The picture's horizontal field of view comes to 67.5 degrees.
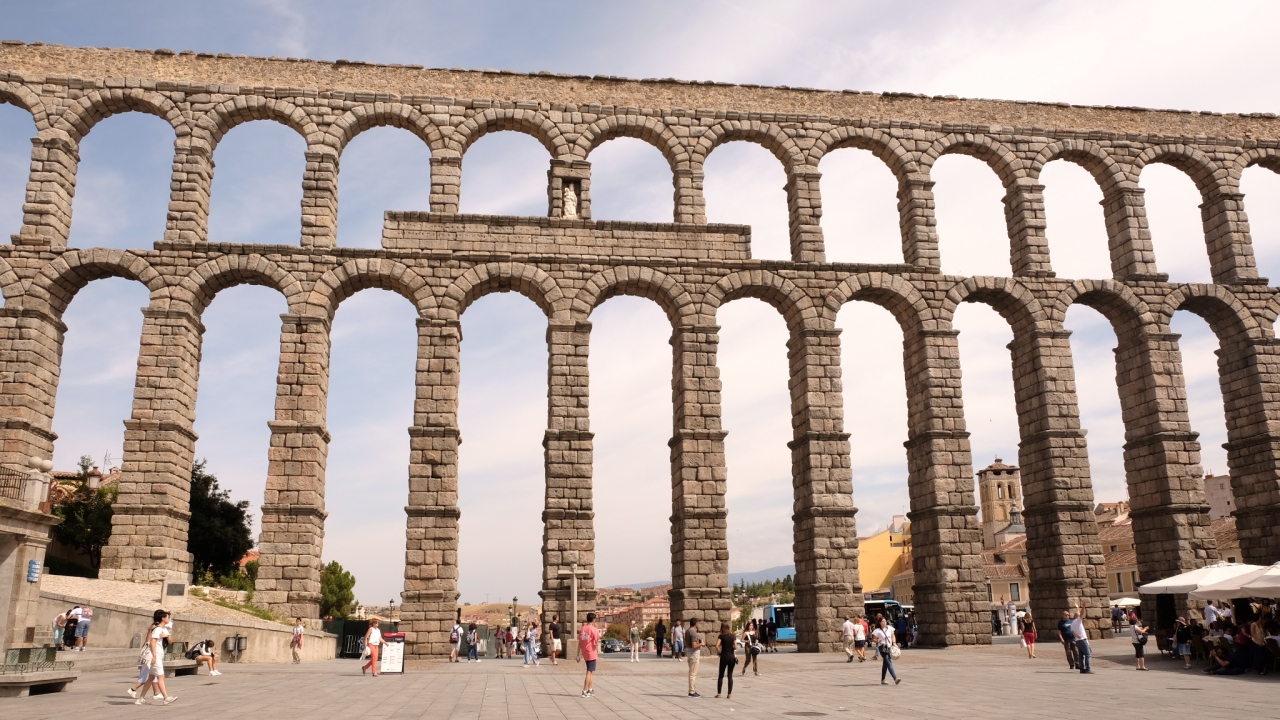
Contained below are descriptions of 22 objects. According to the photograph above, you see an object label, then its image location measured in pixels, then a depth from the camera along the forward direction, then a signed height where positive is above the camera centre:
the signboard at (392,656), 19.14 -1.19
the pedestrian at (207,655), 18.14 -1.06
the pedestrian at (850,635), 22.59 -1.10
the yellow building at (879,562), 75.19 +1.91
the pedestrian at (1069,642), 19.12 -1.16
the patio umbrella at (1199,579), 19.88 +0.04
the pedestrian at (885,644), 16.97 -1.02
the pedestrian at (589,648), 15.35 -0.92
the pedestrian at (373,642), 18.58 -0.90
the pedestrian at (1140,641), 19.22 -1.17
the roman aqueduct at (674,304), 24.88 +8.04
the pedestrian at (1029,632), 22.72 -1.12
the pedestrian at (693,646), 15.67 -0.91
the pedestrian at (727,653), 15.24 -1.00
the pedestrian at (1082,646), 18.64 -1.20
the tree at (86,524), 41.50 +3.23
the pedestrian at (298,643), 22.62 -1.08
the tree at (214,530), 46.94 +3.30
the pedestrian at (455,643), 23.50 -1.18
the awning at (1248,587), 17.80 -0.13
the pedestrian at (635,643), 24.00 -1.30
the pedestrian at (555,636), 22.28 -1.03
